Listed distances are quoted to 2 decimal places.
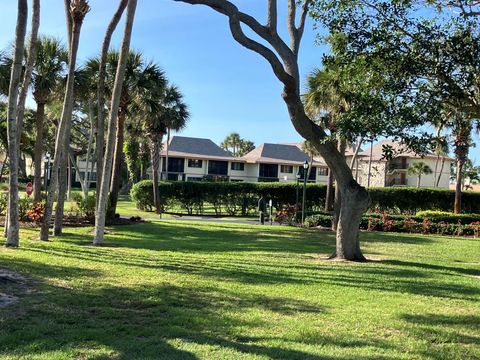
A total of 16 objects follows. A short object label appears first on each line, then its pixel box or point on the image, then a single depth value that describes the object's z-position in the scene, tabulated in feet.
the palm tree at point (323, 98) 73.72
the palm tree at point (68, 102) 45.14
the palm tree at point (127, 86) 67.72
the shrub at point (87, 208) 68.18
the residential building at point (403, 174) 217.97
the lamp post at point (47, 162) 111.14
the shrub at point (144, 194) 113.09
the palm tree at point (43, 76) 65.10
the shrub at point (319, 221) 80.18
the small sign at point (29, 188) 90.29
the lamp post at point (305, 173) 84.14
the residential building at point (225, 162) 211.20
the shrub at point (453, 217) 82.04
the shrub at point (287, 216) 88.02
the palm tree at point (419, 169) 209.56
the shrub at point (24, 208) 62.23
